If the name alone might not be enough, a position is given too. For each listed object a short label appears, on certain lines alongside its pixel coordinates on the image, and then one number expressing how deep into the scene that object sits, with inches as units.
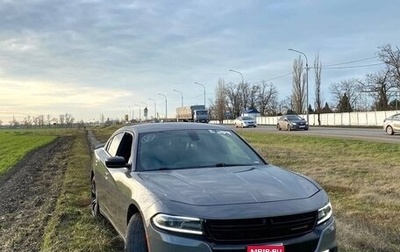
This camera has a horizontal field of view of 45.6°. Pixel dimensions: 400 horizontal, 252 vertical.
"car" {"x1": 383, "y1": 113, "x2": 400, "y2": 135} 1118.7
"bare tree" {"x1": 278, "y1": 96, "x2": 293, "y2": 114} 4795.8
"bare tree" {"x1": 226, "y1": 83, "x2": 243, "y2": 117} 4822.8
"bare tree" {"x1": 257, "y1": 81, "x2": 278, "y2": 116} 5108.3
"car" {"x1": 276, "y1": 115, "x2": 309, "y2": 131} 1576.4
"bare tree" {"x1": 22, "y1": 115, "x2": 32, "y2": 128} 6259.8
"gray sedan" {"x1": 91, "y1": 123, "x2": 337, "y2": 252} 145.1
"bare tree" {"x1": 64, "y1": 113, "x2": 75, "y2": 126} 5910.4
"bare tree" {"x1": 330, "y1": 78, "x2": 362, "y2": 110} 3826.3
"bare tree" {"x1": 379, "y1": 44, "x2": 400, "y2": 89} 2729.1
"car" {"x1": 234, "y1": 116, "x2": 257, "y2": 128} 2115.4
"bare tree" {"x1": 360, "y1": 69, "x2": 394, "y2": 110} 2881.4
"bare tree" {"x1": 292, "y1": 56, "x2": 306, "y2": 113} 3666.3
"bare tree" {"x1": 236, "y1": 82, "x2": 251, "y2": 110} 4795.3
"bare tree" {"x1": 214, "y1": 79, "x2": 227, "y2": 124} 3809.1
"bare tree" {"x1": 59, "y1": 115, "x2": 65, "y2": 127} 6003.9
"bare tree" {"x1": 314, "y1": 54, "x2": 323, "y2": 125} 3026.6
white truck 2652.6
